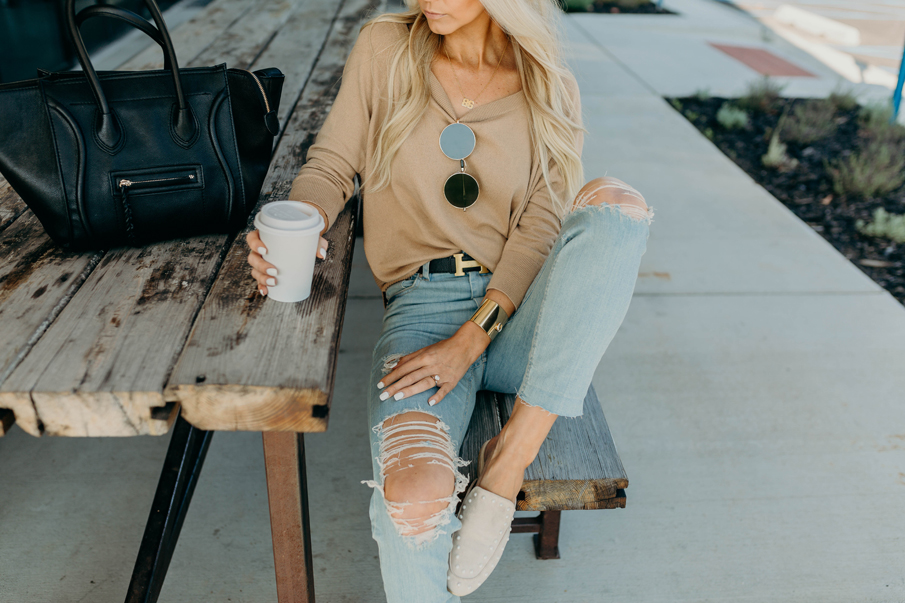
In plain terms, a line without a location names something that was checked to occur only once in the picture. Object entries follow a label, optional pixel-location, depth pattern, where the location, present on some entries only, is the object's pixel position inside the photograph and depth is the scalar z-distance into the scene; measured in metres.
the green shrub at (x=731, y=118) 4.88
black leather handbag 1.15
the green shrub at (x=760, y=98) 5.22
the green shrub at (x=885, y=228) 3.44
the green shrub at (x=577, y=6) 9.18
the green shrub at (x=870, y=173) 3.92
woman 1.24
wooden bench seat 1.25
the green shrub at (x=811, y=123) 4.67
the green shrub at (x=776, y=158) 4.28
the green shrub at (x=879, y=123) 4.60
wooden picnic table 0.93
